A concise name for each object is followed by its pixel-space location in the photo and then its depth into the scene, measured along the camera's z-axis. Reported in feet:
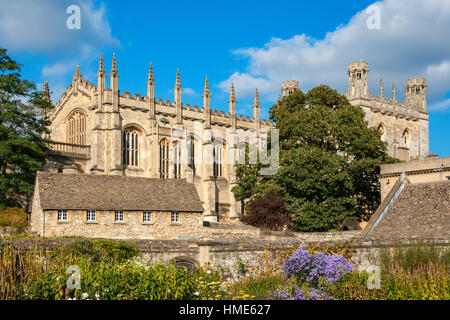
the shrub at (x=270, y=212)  138.92
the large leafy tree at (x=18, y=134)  133.59
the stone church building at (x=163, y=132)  176.65
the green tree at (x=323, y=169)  139.54
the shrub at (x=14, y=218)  116.67
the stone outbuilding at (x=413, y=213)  90.43
